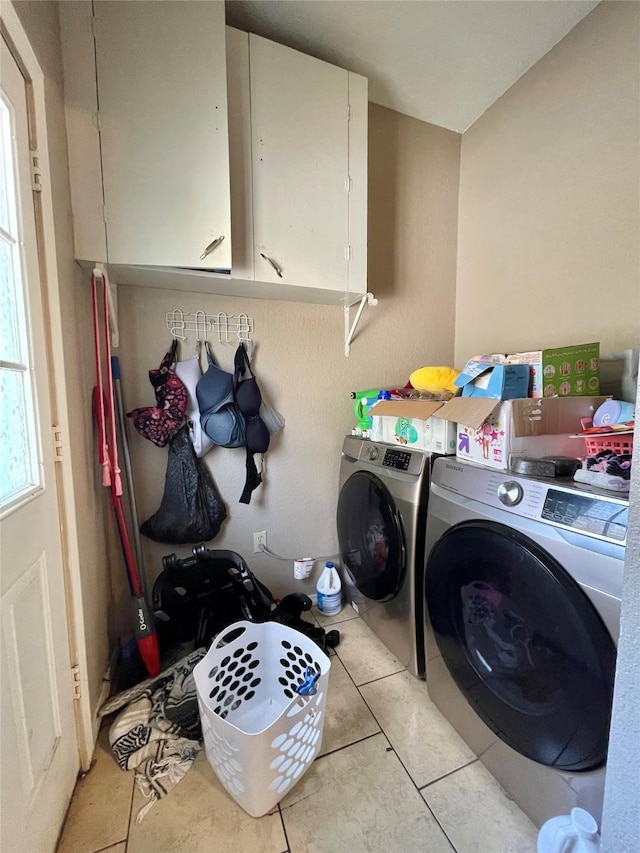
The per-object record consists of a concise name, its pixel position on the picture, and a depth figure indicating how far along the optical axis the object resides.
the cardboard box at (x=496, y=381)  0.94
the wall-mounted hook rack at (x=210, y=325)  1.43
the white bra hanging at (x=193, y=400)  1.42
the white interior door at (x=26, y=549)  0.65
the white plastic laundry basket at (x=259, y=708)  0.82
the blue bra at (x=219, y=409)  1.40
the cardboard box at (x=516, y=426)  0.88
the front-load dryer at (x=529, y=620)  0.64
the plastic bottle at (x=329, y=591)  1.66
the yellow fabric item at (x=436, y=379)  1.33
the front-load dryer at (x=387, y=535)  1.15
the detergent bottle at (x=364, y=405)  1.53
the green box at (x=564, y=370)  1.00
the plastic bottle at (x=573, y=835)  0.58
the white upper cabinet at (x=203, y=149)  1.04
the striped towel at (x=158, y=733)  0.96
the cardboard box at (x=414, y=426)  1.09
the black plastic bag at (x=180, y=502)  1.41
